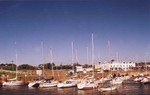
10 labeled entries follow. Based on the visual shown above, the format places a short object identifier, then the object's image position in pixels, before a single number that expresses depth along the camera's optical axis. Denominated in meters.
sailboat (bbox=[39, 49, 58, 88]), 35.66
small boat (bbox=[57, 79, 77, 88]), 34.24
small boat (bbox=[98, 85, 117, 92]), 27.80
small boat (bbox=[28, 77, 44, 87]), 37.57
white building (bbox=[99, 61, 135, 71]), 76.44
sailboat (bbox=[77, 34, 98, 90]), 30.53
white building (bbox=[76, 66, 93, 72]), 60.67
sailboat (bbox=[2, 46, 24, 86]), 40.81
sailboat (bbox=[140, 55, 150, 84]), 37.37
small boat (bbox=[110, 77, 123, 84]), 36.42
